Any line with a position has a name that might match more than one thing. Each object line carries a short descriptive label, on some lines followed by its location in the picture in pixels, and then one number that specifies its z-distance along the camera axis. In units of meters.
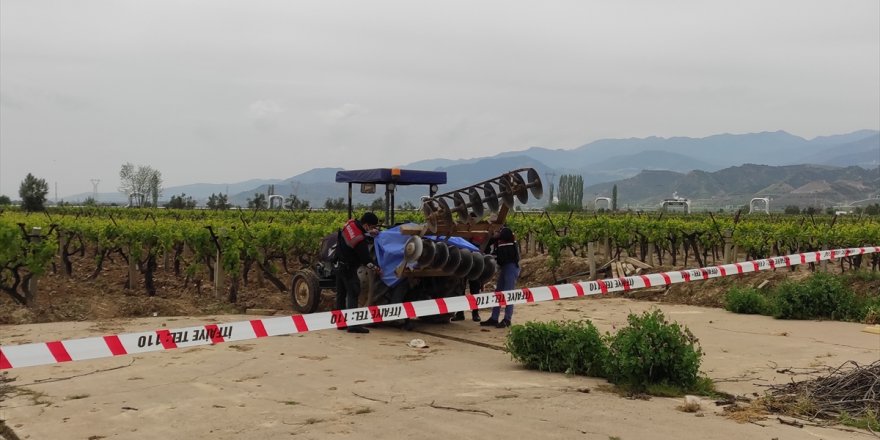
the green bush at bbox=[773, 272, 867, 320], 12.19
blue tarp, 10.09
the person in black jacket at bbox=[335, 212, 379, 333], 10.12
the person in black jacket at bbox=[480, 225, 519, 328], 10.99
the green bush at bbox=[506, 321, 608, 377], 7.57
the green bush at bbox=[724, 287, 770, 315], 12.98
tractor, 9.25
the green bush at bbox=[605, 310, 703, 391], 6.82
